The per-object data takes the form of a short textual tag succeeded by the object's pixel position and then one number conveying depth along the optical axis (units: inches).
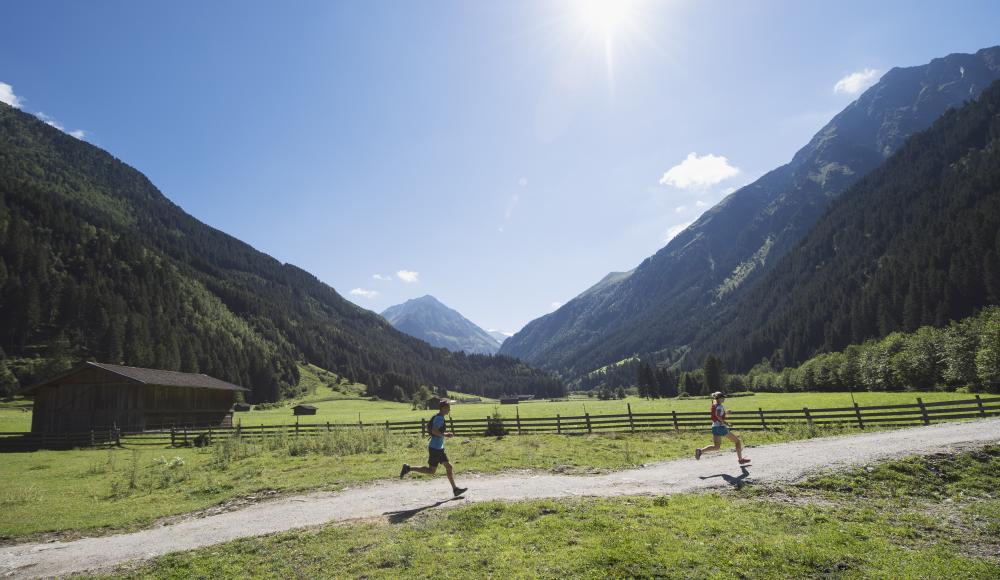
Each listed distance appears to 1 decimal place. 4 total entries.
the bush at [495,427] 1148.5
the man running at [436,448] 459.5
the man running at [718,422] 535.8
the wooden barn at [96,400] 1428.4
